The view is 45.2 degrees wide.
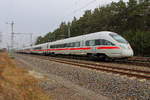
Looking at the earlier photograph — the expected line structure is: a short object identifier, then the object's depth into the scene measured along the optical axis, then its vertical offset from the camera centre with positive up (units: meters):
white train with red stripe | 15.40 +0.46
